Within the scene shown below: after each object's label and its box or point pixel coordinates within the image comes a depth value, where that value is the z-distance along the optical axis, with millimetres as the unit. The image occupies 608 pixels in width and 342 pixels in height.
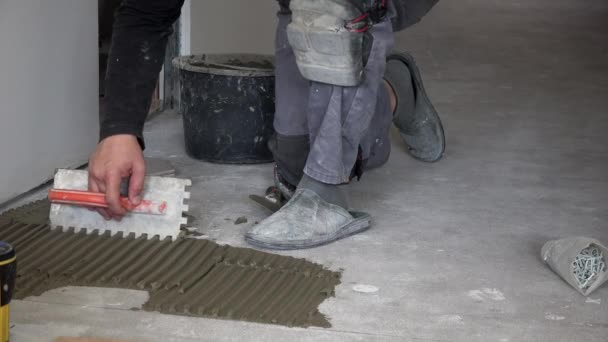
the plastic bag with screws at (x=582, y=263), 3128
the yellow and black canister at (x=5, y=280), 2601
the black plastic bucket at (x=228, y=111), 3866
